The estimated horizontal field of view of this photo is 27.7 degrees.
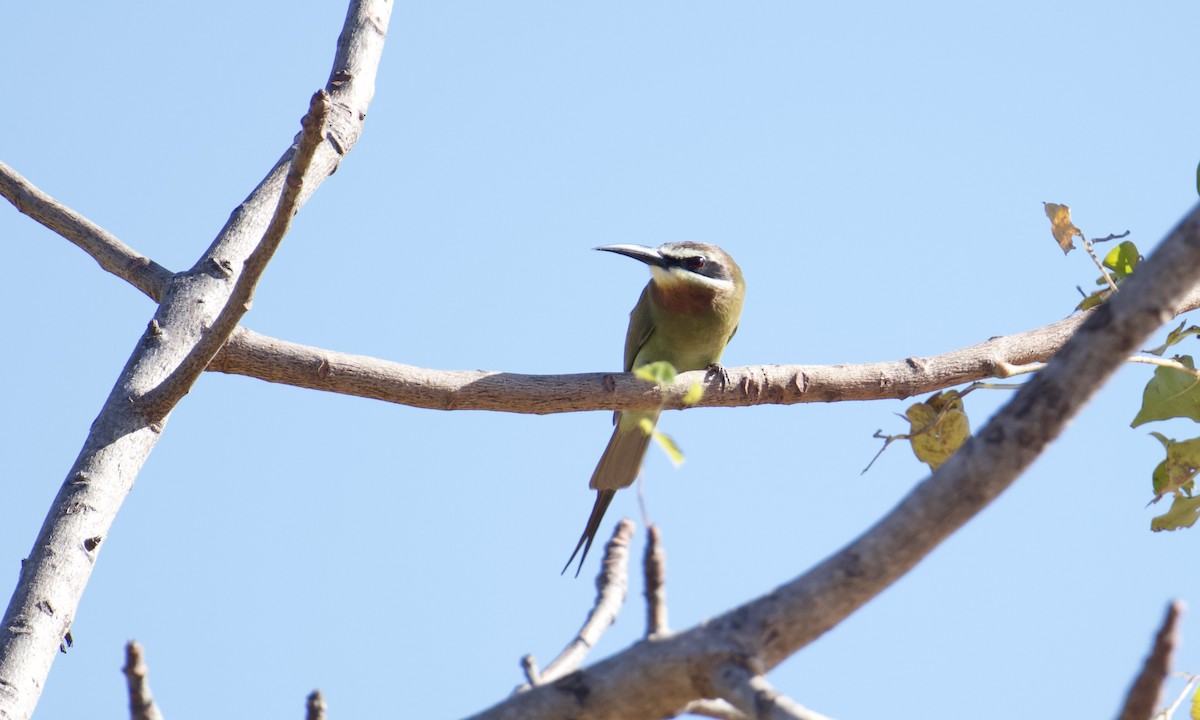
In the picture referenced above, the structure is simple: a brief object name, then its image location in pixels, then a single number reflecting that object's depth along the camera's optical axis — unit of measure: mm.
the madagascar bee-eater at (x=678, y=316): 10656
